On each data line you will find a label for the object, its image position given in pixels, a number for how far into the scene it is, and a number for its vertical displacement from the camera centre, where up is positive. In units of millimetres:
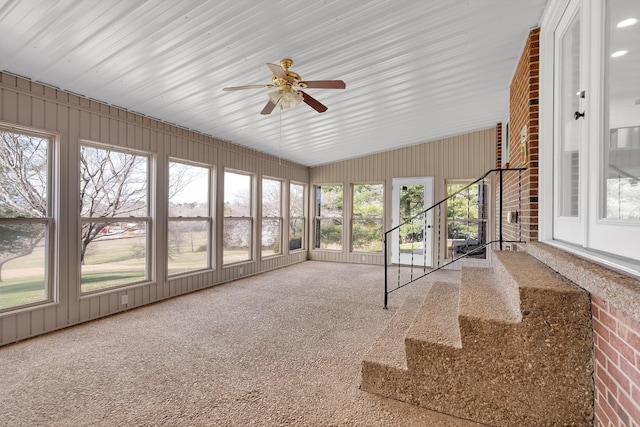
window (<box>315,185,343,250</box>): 7914 -99
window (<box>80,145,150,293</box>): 3639 -67
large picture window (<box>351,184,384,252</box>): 7523 -115
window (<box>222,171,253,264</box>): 5625 -99
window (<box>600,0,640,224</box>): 1360 +464
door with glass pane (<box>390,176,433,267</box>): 6891 -132
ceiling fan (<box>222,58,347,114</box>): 2623 +1204
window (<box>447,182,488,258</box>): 6441 -118
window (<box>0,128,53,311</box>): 2984 -70
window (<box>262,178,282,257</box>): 6672 -88
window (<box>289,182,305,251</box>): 7594 -98
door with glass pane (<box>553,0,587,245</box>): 1963 +638
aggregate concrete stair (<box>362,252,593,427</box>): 1662 -909
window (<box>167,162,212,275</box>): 4645 -97
